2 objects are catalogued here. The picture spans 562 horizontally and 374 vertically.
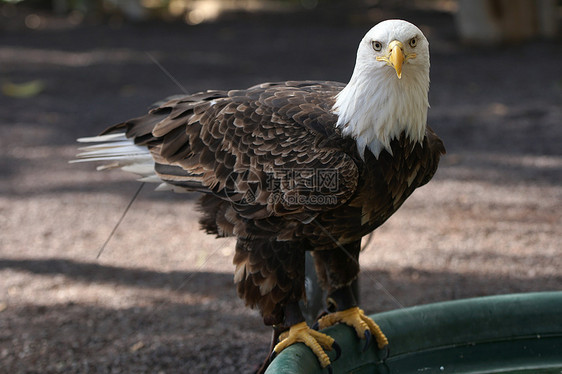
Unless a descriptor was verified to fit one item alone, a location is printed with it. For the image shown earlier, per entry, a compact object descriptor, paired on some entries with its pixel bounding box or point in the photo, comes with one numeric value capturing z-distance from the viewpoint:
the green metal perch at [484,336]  5.68
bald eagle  5.23
